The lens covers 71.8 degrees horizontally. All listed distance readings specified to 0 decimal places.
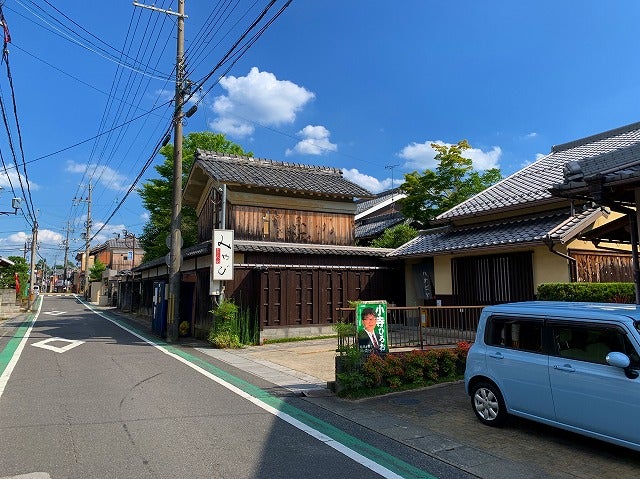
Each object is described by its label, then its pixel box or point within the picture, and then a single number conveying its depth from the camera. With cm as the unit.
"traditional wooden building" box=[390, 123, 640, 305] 1248
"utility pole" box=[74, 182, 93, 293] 5953
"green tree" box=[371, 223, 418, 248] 2116
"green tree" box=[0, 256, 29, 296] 3525
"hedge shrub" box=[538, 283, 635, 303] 1023
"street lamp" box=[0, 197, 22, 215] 2527
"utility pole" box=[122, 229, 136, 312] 4738
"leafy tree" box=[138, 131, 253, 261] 2825
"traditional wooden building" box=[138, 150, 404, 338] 1603
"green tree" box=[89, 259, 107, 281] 6062
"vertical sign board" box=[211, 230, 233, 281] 1467
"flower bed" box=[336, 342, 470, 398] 824
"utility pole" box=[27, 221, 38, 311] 4252
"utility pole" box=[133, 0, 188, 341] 1677
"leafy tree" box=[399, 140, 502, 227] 2255
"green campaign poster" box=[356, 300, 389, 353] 884
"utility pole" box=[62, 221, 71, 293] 7885
